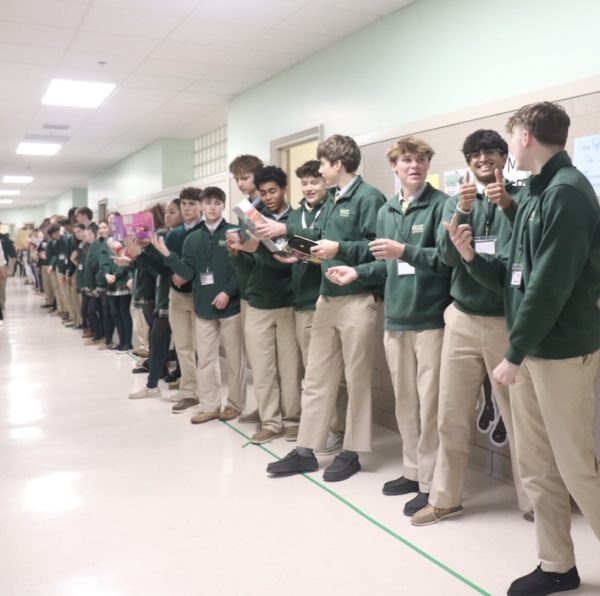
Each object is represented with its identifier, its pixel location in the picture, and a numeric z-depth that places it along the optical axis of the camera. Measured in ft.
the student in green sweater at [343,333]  10.87
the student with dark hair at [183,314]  15.79
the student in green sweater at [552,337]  6.28
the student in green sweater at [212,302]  14.55
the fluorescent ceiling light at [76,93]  22.48
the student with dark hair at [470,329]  8.33
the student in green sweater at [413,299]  9.59
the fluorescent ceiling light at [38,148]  35.69
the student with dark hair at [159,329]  16.51
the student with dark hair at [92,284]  25.21
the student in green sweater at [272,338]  13.15
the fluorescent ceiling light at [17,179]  53.11
